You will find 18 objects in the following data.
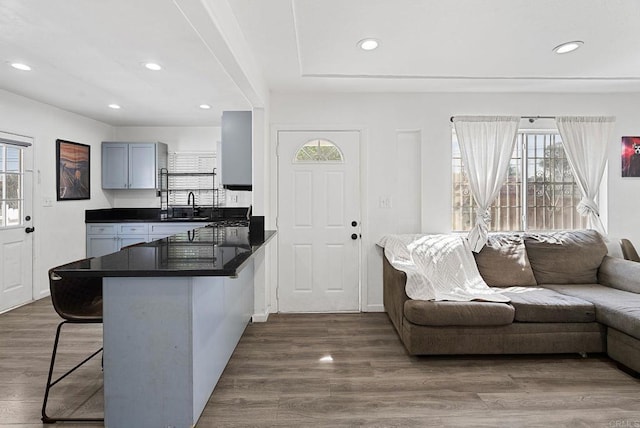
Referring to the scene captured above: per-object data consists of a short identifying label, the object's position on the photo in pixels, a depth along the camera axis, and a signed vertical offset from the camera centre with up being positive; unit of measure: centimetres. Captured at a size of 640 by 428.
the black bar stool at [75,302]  203 -52
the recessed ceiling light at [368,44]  275 +131
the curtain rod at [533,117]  396 +105
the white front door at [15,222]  404 -8
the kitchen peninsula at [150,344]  184 -67
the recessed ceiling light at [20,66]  322 +135
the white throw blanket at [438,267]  291 -50
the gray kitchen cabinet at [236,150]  387 +69
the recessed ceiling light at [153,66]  317 +132
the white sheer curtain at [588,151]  390 +66
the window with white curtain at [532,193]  408 +22
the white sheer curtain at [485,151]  386 +66
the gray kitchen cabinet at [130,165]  554 +76
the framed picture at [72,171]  480 +61
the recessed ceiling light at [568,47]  279 +131
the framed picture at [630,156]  402 +62
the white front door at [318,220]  397 -7
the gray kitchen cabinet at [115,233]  533 -28
